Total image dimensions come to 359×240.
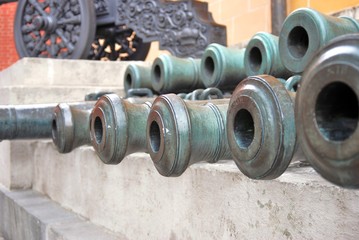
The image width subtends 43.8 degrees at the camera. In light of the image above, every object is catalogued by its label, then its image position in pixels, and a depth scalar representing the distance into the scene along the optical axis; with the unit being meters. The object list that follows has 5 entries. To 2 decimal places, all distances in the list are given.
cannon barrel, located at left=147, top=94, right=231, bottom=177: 1.59
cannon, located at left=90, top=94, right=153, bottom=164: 1.92
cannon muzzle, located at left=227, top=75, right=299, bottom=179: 1.23
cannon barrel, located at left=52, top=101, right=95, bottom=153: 2.42
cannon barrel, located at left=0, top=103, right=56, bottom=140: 2.59
